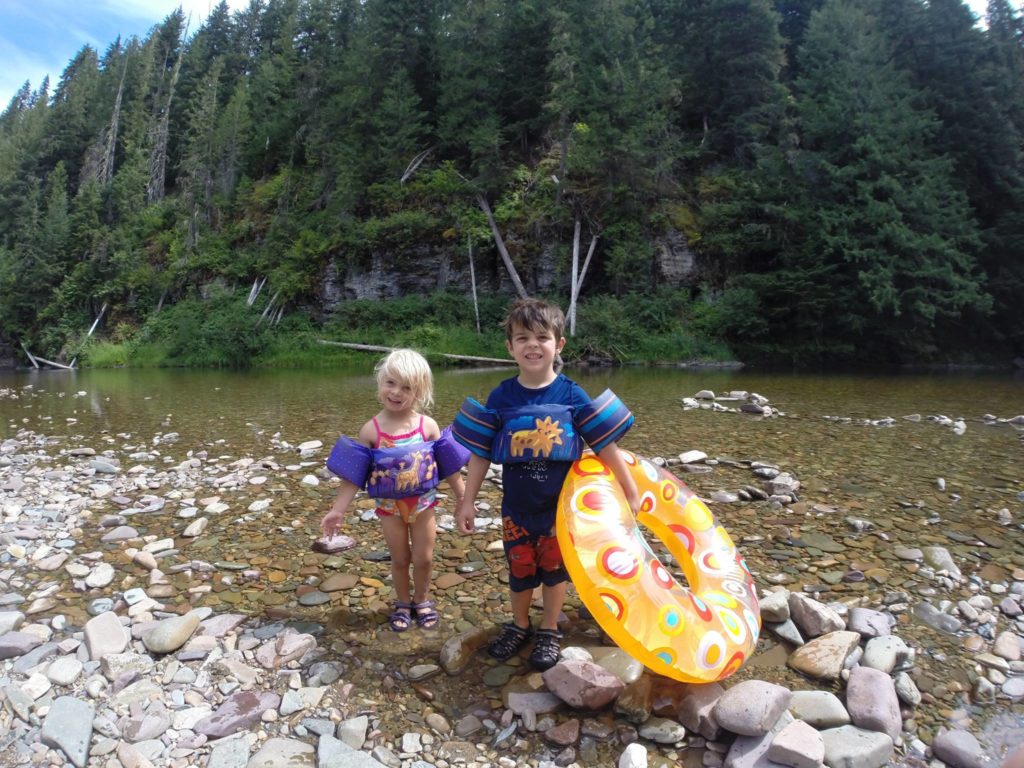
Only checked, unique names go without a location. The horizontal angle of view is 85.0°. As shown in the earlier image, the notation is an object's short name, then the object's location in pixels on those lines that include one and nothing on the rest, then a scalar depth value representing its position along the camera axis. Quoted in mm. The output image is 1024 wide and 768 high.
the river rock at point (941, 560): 3260
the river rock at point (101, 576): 3230
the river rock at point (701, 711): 1982
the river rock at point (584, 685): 2123
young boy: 2432
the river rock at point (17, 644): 2469
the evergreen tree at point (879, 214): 18922
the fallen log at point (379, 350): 22156
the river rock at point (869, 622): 2570
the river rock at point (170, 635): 2523
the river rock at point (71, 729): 1869
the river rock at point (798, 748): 1748
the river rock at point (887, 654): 2316
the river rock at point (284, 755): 1850
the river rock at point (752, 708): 1892
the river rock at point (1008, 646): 2445
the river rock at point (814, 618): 2586
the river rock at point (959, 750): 1821
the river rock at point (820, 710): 1999
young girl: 2660
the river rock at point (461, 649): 2449
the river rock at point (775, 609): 2648
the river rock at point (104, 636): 2477
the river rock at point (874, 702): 1958
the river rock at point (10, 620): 2653
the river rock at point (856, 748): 1790
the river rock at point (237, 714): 2012
